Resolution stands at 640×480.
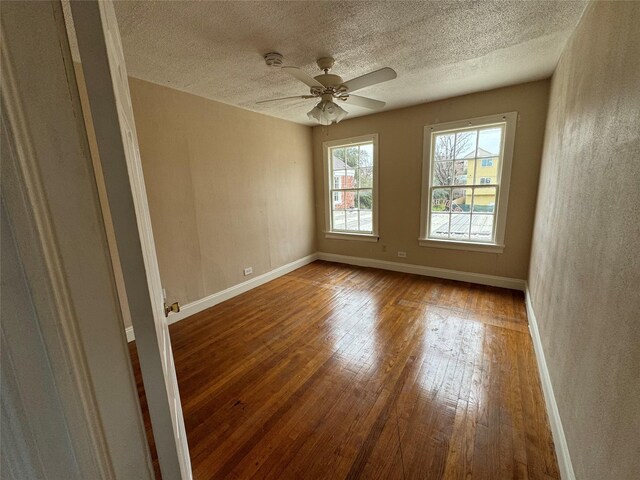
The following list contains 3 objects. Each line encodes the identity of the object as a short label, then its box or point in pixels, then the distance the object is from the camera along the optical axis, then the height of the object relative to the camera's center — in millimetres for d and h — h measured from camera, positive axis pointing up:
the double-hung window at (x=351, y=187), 4434 +32
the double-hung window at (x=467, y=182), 3365 +32
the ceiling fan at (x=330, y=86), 2039 +843
